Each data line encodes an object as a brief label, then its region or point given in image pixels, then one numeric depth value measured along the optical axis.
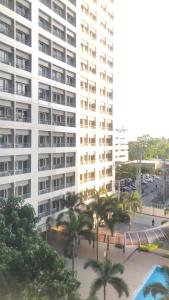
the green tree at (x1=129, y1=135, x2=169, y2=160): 132.38
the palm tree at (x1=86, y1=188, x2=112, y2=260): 34.85
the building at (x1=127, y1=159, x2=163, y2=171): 98.54
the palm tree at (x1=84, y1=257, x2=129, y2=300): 21.33
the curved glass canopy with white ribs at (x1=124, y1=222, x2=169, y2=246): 36.44
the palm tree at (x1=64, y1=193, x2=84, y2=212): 37.59
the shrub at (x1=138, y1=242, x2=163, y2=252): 35.31
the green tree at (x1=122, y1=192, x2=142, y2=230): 39.96
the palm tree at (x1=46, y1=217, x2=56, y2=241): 34.31
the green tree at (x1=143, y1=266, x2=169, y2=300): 17.44
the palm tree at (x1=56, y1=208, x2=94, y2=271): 28.33
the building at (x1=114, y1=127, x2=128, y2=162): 112.47
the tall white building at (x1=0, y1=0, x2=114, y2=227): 30.55
